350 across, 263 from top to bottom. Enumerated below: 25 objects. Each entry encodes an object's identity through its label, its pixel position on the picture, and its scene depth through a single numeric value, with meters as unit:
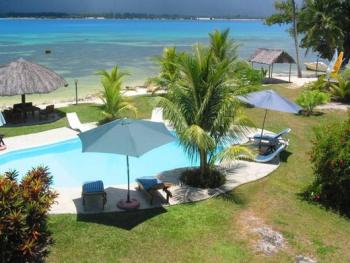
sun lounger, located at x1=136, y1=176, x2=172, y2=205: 10.07
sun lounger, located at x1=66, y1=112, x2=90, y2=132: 16.38
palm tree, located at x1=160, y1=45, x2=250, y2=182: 10.76
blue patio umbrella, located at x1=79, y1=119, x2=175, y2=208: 9.02
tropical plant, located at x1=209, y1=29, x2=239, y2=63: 20.09
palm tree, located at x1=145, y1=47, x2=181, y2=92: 20.51
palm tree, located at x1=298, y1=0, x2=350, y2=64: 30.31
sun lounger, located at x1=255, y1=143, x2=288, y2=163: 12.98
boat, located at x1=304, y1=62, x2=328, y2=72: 39.16
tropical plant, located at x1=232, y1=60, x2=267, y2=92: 21.87
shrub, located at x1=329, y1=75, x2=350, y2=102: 21.67
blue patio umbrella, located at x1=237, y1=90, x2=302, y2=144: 13.76
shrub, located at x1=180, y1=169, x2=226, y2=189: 11.32
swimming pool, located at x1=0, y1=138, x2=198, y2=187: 13.09
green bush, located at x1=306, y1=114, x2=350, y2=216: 9.82
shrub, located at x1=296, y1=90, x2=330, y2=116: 18.92
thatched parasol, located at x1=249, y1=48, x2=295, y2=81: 28.28
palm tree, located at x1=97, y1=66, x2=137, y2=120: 17.36
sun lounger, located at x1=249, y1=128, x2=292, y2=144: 13.86
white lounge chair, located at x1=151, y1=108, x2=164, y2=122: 18.09
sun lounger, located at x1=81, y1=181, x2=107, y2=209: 9.57
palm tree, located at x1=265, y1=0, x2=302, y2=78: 35.81
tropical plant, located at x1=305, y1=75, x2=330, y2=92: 22.53
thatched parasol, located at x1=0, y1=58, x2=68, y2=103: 17.34
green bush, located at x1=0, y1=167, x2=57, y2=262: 6.60
